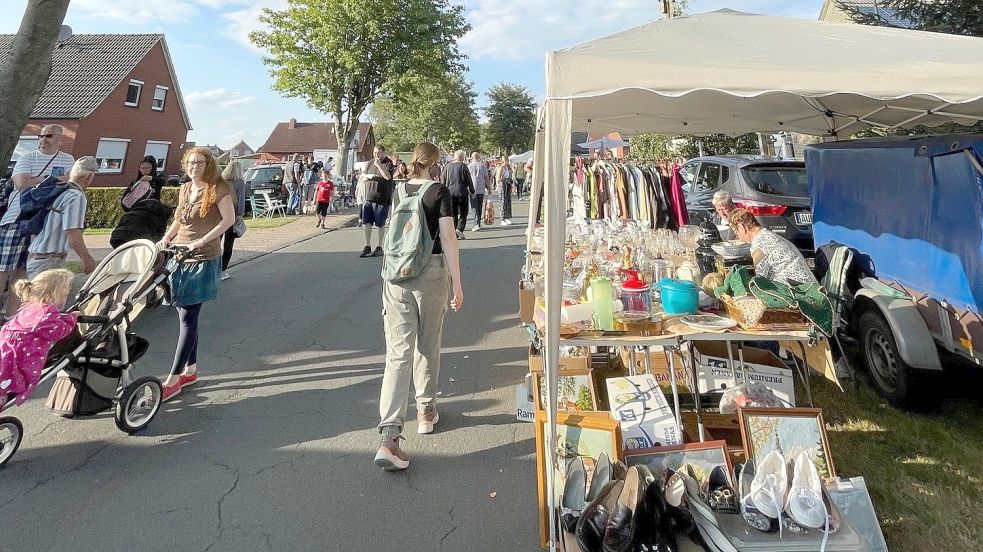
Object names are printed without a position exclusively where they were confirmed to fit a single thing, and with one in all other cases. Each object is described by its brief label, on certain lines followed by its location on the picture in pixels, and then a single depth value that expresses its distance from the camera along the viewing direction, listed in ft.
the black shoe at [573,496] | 7.92
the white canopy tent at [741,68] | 8.18
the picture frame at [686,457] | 8.77
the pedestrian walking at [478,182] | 44.57
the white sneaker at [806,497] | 7.59
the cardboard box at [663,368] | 12.96
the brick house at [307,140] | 195.11
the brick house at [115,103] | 81.30
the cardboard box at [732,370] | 11.70
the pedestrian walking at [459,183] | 36.70
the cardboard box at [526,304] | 13.76
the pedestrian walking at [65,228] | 15.89
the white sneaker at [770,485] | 7.76
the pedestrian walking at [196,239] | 13.50
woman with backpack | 10.80
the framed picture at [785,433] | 9.00
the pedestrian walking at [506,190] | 49.43
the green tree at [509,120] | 214.48
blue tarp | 11.06
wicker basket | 10.27
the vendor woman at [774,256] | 12.50
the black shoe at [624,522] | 7.26
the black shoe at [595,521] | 7.43
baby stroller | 11.16
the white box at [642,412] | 9.70
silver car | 23.94
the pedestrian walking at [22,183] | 16.28
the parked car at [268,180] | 66.03
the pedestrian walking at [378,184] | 30.42
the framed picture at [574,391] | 11.03
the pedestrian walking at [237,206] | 23.75
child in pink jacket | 9.81
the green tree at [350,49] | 82.38
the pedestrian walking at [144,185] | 20.12
